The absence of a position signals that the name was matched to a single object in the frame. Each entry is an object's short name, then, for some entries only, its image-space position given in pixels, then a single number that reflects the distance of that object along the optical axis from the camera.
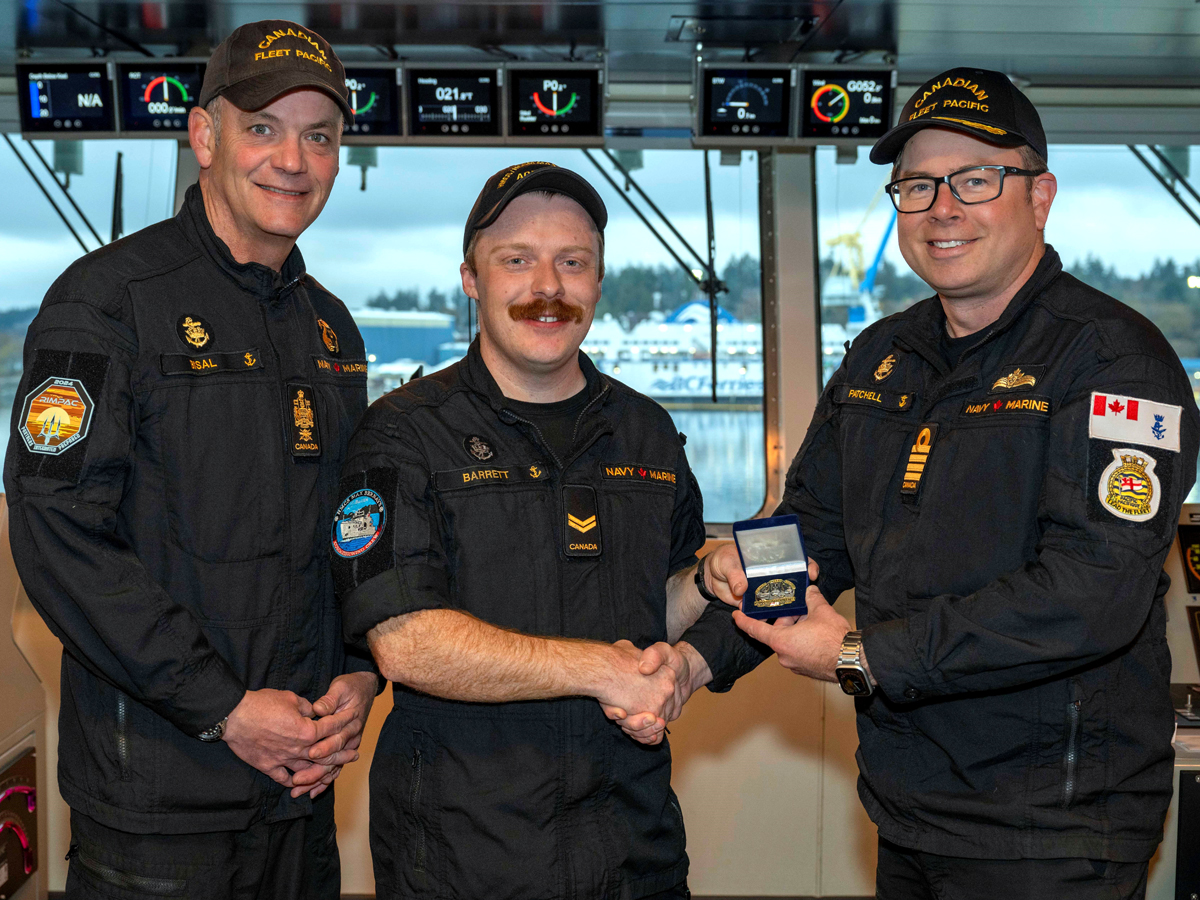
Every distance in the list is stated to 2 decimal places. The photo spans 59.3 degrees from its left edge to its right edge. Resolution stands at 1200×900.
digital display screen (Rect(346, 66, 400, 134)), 3.42
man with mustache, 1.64
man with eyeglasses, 1.58
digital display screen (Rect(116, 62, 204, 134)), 3.40
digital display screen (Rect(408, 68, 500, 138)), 3.44
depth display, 3.43
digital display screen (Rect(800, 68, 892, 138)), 3.48
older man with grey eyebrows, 1.58
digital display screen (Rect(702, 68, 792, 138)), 3.49
